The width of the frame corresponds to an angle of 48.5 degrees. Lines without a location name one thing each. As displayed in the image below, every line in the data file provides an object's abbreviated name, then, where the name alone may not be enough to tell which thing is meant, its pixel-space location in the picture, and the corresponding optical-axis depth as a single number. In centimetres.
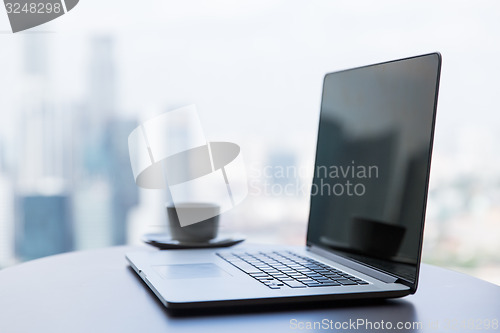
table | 59
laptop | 69
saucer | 106
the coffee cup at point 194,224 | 110
